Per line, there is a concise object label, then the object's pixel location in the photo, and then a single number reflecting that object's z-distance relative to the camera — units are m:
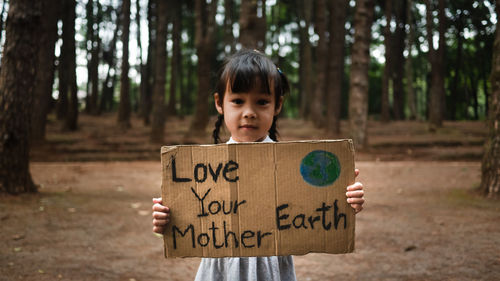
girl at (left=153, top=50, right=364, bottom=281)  1.94
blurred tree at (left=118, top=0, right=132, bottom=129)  14.62
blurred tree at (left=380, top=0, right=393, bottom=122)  18.11
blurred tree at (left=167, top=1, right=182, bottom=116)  18.56
